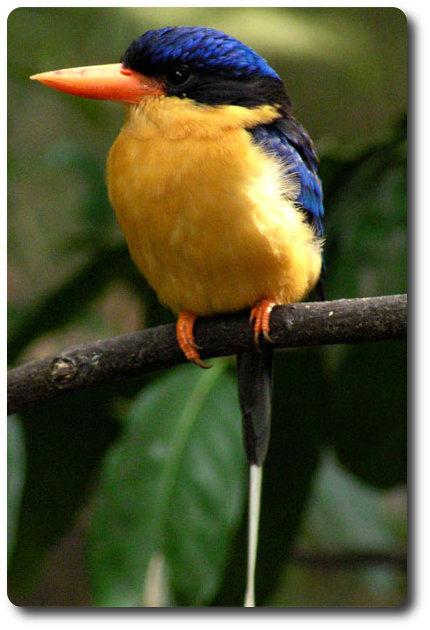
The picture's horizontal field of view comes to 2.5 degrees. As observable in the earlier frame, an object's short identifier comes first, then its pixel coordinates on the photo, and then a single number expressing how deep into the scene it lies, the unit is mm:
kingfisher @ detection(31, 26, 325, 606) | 2956
